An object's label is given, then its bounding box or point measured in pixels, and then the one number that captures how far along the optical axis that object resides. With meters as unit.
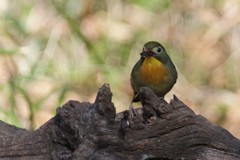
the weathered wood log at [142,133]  6.82
